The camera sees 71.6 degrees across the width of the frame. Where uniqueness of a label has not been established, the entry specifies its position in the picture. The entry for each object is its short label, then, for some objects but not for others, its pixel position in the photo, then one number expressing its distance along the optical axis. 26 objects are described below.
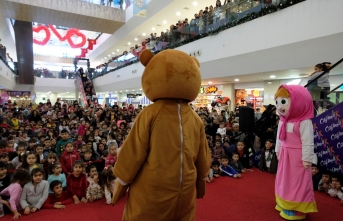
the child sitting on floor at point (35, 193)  3.23
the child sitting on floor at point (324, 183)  4.02
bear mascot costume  1.71
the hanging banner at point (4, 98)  14.26
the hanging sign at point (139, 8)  13.73
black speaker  5.77
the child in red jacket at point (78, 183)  3.69
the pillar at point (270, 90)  9.97
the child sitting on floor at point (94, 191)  3.63
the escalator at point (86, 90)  17.89
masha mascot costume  2.87
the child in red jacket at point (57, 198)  3.39
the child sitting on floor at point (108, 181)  3.71
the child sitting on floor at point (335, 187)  3.83
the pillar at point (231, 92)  12.22
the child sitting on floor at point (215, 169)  4.73
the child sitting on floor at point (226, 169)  4.92
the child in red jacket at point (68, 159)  4.48
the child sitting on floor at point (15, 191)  3.12
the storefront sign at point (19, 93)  17.43
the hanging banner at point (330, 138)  3.97
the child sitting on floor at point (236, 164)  5.16
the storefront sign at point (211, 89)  13.21
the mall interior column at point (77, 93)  23.66
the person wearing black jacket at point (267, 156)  5.25
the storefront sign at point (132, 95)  20.74
